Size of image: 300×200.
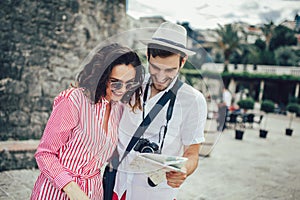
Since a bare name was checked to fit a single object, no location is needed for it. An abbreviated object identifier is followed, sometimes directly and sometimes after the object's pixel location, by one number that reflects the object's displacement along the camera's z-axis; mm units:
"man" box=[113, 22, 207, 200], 1358
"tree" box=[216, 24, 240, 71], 30416
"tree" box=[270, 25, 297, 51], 28938
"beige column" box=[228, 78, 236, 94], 28116
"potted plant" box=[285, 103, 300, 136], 14974
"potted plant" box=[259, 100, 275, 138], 14741
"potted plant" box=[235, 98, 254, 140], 14048
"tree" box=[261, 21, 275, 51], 30547
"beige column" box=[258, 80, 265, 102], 27172
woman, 1382
